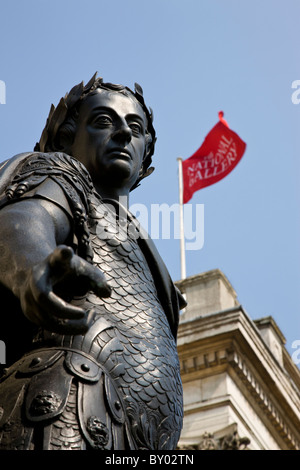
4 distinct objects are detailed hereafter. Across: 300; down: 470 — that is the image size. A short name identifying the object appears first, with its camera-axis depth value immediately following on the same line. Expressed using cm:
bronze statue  384
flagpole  2697
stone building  2170
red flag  3216
